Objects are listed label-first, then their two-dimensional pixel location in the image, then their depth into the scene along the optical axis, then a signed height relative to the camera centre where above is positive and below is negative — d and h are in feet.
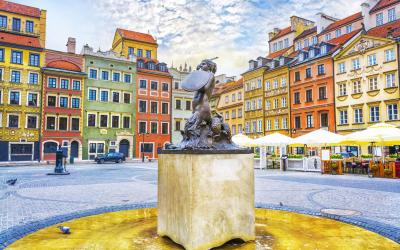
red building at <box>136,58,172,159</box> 156.35 +19.10
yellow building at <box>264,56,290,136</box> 140.05 +21.18
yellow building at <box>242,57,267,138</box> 153.99 +22.99
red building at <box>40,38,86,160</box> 132.05 +17.59
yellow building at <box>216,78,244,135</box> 172.86 +22.61
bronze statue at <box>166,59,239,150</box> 17.08 +1.27
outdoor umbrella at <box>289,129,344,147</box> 72.90 +1.27
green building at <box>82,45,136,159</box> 143.13 +18.88
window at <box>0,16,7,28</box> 130.31 +49.86
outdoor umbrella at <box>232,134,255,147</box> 88.76 +1.25
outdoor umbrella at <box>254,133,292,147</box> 83.15 +1.11
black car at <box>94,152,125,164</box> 124.67 -5.01
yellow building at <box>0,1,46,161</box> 125.08 +23.94
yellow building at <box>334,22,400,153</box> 100.78 +20.86
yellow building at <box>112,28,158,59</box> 166.20 +53.25
